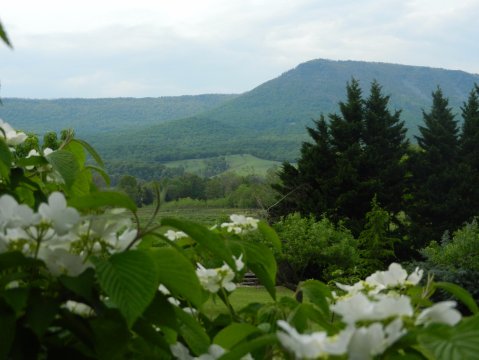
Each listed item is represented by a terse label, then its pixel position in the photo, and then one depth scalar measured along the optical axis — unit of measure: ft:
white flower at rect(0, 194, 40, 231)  2.66
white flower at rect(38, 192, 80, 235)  2.63
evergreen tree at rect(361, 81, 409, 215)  79.82
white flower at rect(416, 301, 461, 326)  2.29
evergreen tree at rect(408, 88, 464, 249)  81.20
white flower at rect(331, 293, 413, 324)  2.19
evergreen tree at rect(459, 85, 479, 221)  82.64
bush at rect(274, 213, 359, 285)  55.52
